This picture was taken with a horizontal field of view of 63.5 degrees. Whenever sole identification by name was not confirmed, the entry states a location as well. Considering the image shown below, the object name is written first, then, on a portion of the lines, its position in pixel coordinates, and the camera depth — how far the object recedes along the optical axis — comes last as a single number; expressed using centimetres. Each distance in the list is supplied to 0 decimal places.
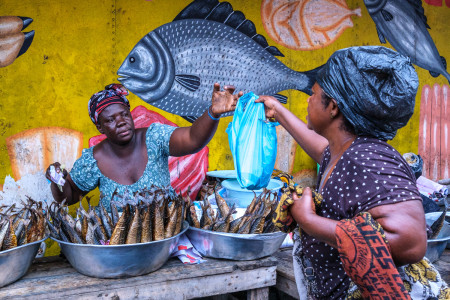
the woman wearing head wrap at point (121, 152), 277
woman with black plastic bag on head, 109
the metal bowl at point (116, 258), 202
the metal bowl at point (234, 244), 232
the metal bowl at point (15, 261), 194
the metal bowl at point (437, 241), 256
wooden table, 200
